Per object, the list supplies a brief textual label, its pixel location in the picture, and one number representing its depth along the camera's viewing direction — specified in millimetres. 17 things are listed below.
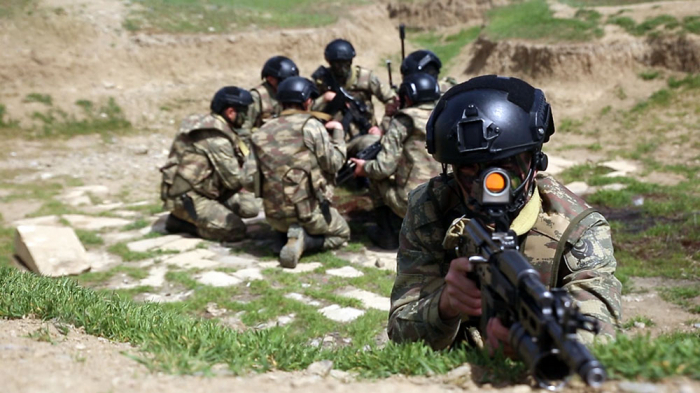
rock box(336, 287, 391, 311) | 6453
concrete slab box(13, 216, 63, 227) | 9742
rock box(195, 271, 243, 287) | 7215
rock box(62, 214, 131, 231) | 9750
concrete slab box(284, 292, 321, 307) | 6602
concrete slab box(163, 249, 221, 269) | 7953
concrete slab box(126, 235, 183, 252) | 8711
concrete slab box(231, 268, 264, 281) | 7414
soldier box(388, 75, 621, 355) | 3111
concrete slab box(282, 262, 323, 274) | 7723
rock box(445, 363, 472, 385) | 2741
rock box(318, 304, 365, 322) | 6137
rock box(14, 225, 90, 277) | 7582
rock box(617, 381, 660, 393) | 2316
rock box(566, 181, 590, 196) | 10054
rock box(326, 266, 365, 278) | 7555
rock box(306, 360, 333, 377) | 3115
